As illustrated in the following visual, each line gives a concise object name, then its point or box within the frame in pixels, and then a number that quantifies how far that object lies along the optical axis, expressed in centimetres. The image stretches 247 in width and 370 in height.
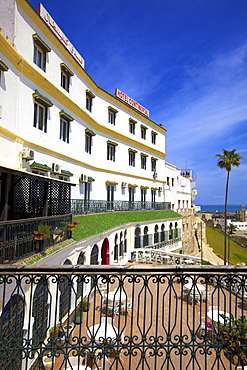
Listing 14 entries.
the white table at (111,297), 1071
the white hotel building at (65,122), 1132
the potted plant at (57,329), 748
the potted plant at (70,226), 925
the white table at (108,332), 752
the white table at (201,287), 1276
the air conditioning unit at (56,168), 1456
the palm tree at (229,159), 2809
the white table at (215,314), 941
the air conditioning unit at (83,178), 1834
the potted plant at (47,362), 694
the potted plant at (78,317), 928
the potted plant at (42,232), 656
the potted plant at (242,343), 314
